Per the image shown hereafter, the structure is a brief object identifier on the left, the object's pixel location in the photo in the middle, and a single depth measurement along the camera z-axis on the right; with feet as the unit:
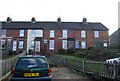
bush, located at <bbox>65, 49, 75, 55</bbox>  66.24
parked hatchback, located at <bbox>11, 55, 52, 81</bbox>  14.42
